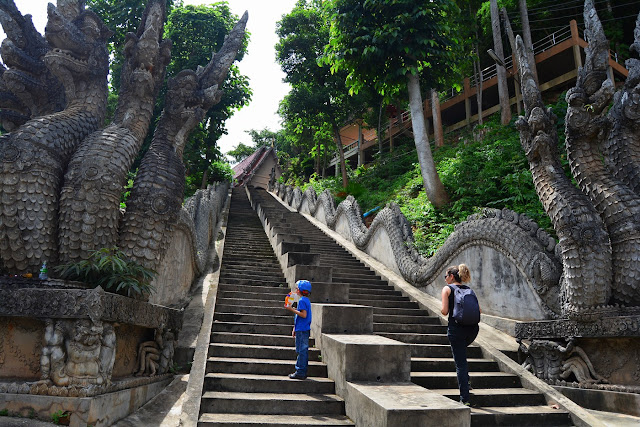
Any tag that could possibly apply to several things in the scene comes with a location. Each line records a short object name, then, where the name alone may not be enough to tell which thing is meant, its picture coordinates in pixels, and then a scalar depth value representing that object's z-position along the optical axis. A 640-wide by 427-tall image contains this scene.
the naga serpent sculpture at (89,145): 4.01
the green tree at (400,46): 10.66
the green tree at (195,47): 13.67
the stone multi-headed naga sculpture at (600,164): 4.69
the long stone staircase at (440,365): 4.09
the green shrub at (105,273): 3.87
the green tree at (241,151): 44.97
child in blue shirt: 4.43
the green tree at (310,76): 21.16
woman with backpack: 3.95
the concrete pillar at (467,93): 20.95
